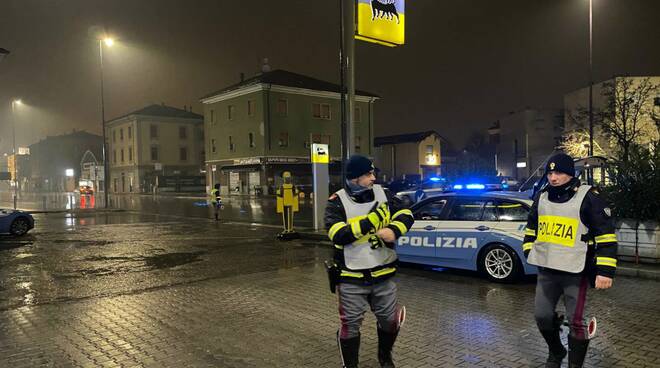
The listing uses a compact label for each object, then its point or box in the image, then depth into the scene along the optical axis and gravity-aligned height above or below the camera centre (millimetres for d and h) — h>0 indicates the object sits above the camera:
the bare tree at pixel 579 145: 28375 +1726
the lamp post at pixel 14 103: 46875 +7944
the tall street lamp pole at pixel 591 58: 23962 +5860
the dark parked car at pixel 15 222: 15469 -1114
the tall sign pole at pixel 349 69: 13164 +2959
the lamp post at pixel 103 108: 30702 +5251
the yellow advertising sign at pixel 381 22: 12008 +3890
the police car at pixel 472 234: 7645 -930
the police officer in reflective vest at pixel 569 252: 3766 -611
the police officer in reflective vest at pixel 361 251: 3713 -552
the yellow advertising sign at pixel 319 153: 14680 +784
